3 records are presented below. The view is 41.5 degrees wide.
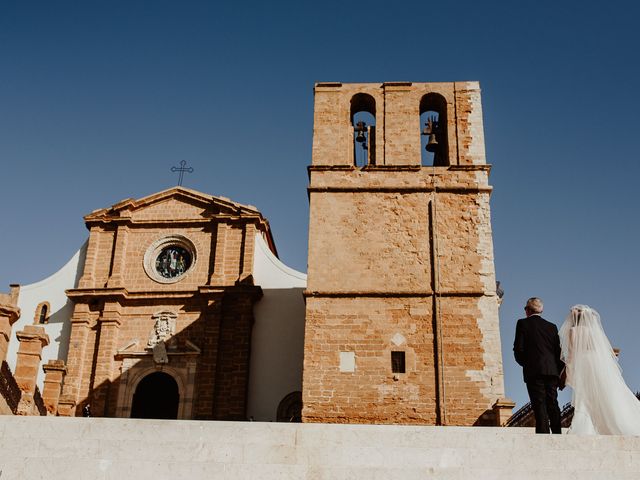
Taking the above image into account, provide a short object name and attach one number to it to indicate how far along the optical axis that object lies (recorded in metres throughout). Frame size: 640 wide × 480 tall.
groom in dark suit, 8.88
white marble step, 7.64
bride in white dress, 8.79
